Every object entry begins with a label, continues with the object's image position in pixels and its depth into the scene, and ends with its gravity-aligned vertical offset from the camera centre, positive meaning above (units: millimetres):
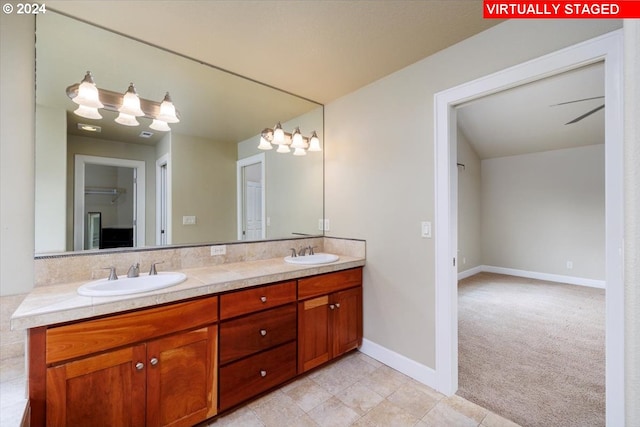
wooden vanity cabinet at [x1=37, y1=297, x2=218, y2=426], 1196 -769
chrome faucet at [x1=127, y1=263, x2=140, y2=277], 1665 -349
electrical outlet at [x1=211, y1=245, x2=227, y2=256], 2148 -281
